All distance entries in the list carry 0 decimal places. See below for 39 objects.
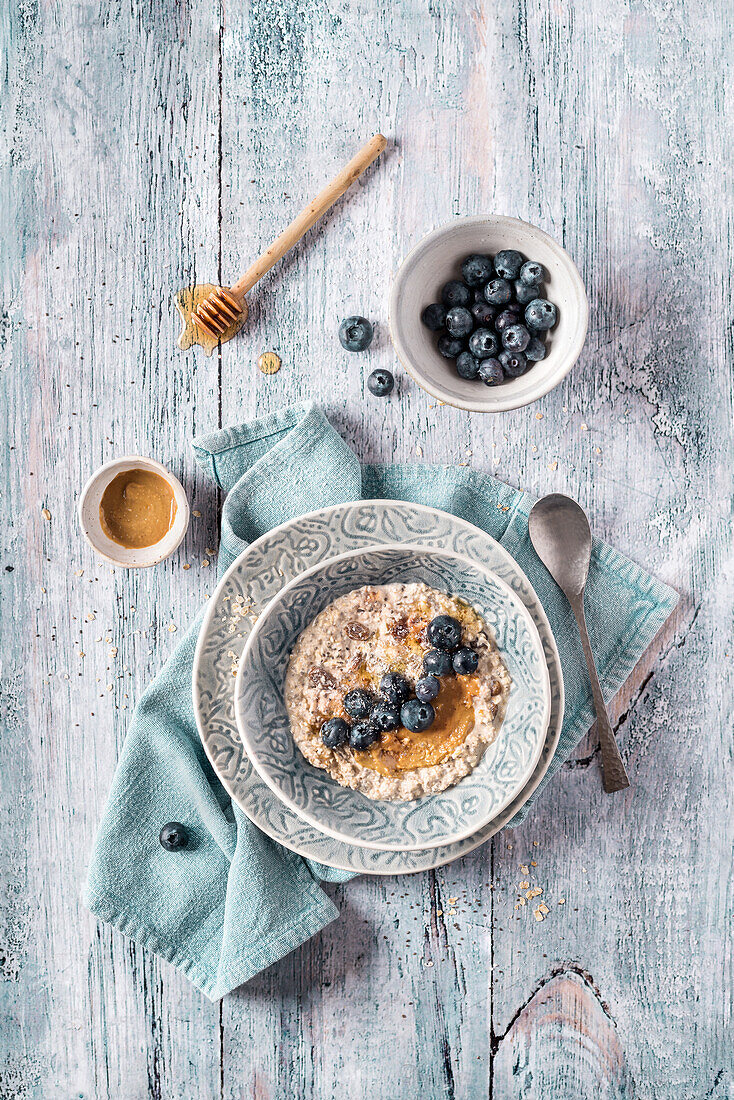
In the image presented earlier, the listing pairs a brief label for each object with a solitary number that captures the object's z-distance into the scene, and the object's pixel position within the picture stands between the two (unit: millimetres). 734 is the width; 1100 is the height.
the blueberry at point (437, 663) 854
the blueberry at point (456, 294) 880
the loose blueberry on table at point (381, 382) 906
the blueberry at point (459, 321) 875
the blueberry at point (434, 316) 882
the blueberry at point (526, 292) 875
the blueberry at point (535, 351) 877
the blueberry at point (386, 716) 855
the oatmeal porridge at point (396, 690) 857
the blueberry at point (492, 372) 875
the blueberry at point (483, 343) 872
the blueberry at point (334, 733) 855
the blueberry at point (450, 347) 885
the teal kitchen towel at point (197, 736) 896
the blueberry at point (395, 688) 856
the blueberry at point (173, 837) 896
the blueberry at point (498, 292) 873
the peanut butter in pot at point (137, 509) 903
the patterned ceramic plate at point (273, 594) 859
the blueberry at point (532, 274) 871
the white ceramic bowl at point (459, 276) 866
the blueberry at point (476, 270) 877
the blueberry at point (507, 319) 876
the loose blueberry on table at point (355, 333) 904
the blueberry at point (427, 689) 852
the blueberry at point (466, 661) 855
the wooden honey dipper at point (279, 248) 904
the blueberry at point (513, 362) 876
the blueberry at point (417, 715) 851
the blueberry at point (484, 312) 878
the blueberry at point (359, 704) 856
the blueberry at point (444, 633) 856
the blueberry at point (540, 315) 868
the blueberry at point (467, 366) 881
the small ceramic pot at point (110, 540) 891
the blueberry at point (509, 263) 874
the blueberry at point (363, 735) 856
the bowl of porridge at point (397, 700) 857
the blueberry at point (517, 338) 868
